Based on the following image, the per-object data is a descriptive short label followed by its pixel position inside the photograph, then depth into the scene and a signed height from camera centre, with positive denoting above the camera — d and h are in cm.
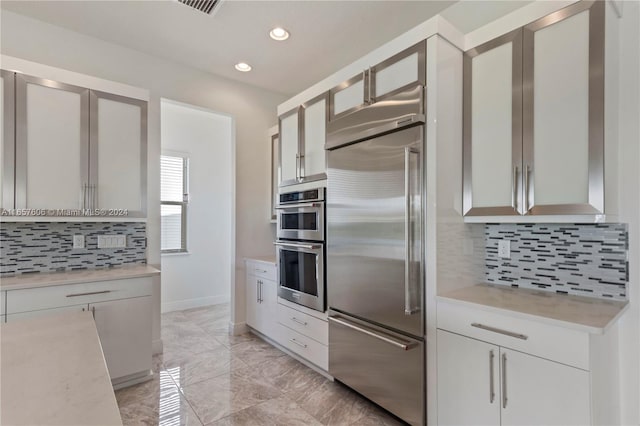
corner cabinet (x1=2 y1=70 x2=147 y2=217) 232 +51
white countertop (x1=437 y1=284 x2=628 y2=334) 139 -46
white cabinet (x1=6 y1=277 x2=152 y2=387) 222 -68
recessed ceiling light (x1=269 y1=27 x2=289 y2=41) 280 +157
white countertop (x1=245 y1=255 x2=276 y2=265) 334 -48
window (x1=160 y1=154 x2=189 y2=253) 472 +19
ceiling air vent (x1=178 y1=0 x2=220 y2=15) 241 +157
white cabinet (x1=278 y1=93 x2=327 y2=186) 274 +66
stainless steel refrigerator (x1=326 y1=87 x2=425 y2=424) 191 -28
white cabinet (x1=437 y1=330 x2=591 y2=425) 139 -81
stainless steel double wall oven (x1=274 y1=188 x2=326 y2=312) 263 -28
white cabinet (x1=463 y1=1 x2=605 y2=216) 158 +51
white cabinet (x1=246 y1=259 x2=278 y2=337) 322 -85
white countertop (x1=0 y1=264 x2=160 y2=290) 221 -46
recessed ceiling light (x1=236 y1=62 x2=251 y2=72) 340 +156
